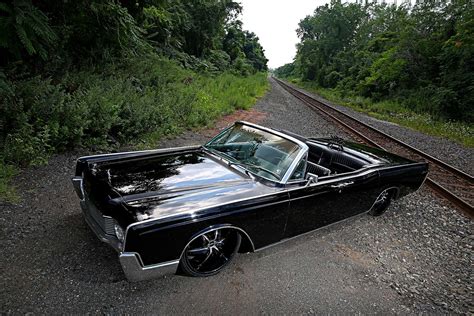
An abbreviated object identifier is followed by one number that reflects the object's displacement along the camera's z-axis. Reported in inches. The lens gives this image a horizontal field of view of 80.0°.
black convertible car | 92.5
